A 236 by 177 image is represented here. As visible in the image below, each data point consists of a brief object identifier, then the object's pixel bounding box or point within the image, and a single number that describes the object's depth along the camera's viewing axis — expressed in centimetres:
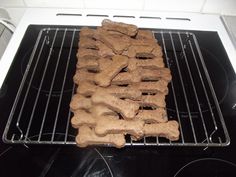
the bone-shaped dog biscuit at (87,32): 92
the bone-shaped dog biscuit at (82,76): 80
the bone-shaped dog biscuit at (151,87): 79
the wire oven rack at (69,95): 73
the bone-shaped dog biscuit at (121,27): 91
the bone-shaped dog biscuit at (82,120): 70
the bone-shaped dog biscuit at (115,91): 75
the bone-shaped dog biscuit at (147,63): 84
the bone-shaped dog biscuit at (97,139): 67
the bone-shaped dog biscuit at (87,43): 89
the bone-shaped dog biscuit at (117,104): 69
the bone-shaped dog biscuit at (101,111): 71
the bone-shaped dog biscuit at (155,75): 82
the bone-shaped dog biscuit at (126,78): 79
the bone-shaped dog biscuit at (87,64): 83
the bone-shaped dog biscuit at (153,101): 75
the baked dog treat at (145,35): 93
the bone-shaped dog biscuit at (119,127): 67
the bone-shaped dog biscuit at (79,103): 73
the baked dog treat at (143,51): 86
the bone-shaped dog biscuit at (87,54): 86
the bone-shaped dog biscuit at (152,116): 72
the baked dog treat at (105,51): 86
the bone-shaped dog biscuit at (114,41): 85
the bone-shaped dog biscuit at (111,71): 77
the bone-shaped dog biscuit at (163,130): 69
